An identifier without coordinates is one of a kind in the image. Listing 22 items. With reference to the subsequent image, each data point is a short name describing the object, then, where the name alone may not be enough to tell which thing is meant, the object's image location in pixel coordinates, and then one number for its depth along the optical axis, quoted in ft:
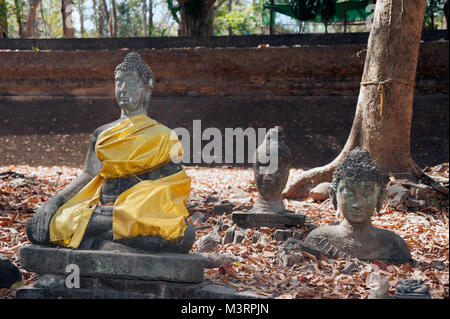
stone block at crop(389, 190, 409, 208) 19.03
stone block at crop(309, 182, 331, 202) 20.92
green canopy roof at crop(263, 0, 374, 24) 55.42
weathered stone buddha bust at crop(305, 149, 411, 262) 12.60
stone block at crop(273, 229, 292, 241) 14.58
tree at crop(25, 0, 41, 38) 58.34
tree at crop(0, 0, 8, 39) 49.70
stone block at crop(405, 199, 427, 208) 18.98
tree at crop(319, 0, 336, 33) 51.44
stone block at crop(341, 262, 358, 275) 11.88
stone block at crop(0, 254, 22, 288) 10.55
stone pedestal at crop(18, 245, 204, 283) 9.59
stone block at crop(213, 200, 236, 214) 18.16
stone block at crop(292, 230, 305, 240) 14.65
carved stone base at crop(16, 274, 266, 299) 9.79
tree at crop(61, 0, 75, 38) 55.67
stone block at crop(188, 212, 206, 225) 17.03
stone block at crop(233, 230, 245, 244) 14.66
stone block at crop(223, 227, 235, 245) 14.82
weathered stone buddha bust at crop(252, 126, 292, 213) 15.98
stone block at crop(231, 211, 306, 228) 15.66
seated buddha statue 9.93
